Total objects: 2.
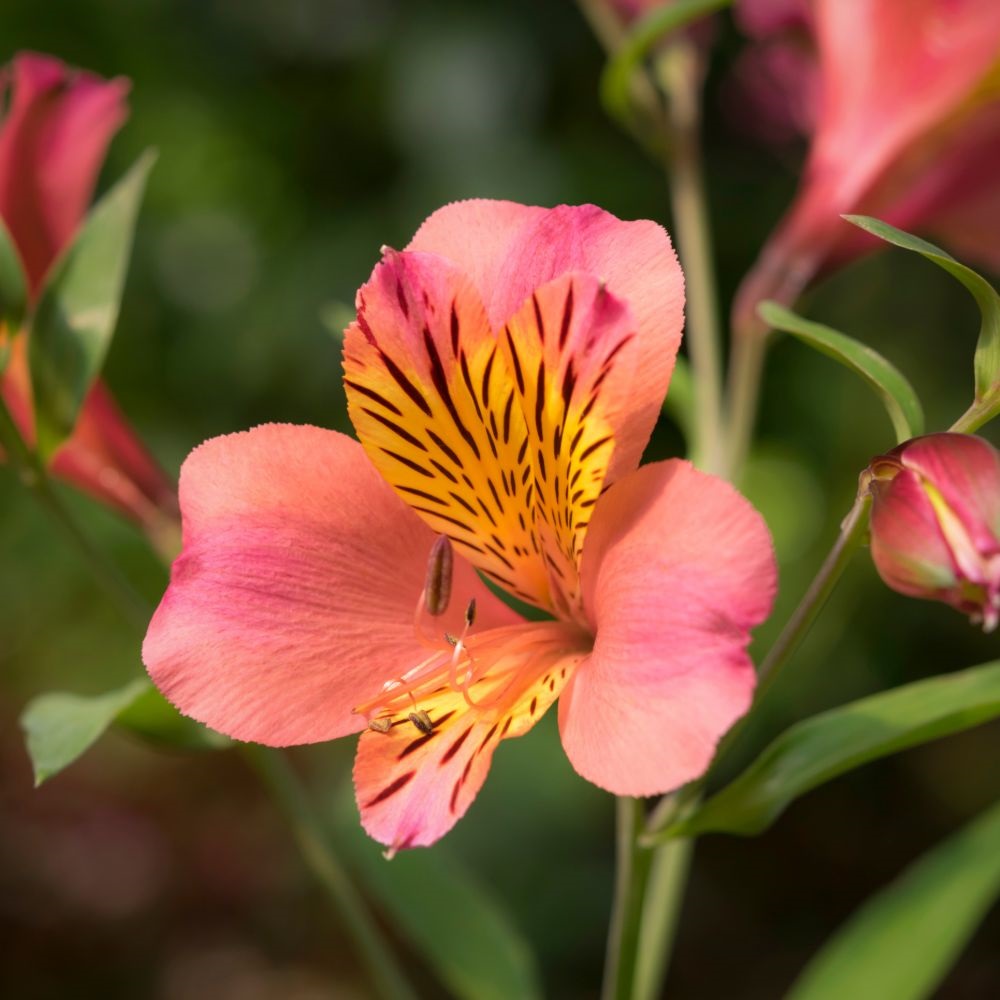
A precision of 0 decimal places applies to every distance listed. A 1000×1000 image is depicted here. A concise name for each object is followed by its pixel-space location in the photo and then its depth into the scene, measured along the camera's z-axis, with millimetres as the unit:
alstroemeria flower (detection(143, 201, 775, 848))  257
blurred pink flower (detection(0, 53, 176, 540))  319
